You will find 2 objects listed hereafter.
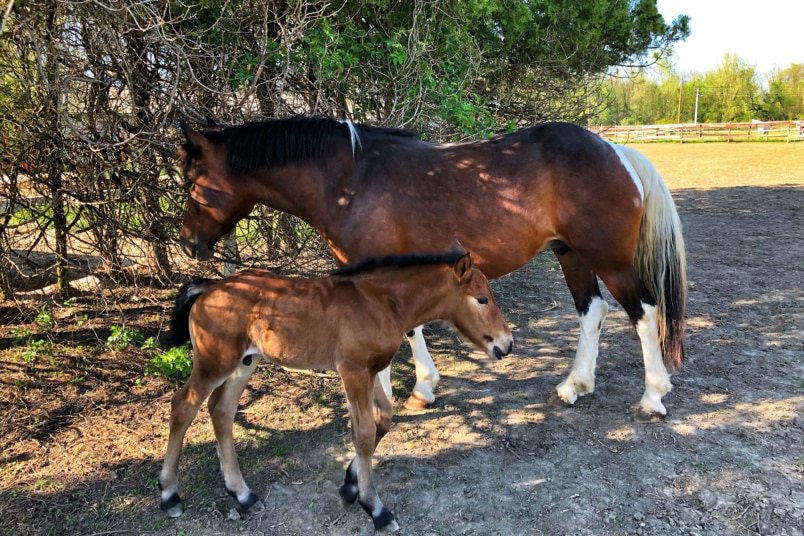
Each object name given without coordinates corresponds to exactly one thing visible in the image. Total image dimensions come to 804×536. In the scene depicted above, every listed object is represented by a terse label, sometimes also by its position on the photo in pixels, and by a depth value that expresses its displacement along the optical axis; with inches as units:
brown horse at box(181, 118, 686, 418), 143.2
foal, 110.9
